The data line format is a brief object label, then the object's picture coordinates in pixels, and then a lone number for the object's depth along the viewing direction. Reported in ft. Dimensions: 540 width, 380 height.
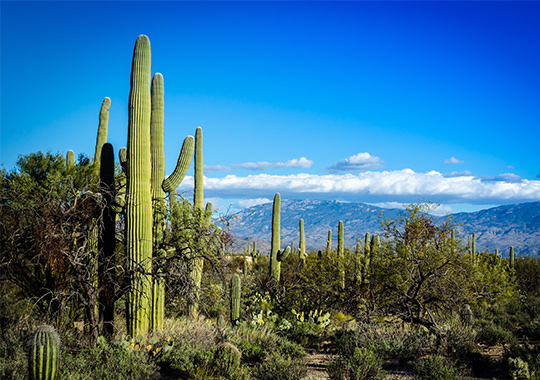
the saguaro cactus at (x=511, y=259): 104.51
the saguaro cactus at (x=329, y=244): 63.72
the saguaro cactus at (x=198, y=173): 51.47
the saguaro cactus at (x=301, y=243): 98.92
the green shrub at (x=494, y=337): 41.34
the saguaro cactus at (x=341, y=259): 53.74
